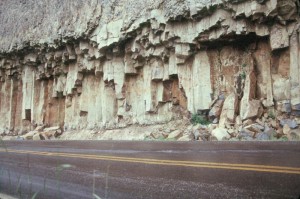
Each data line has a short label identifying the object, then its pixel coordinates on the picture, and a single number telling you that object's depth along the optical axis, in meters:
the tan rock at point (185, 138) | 14.95
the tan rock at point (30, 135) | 25.91
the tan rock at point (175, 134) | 16.00
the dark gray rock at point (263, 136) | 12.84
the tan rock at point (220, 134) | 13.84
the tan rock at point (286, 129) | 12.91
